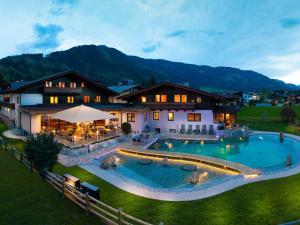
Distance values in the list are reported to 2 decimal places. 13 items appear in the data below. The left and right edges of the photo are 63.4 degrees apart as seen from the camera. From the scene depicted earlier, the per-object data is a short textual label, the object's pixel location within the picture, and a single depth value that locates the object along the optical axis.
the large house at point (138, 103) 29.52
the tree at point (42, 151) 12.98
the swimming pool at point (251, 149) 18.62
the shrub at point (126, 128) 25.80
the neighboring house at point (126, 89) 44.38
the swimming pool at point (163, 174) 13.46
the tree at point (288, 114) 39.69
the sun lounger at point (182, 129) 30.20
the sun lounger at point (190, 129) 29.82
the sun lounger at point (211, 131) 28.92
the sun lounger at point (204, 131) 29.42
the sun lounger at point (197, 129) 29.81
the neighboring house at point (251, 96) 113.88
